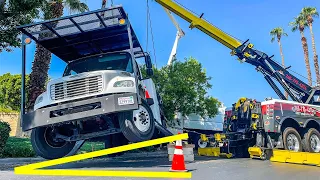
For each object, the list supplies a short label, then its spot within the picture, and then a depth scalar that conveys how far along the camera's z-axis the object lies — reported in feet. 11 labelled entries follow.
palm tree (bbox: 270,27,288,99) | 103.80
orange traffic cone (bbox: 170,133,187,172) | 13.32
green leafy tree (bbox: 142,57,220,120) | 38.04
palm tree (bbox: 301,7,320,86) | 83.68
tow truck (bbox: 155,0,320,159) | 24.30
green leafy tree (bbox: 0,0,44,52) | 24.60
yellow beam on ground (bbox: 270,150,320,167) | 19.25
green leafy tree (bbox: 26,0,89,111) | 35.74
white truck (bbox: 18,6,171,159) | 15.64
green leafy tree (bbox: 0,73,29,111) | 63.23
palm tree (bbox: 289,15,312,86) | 83.52
